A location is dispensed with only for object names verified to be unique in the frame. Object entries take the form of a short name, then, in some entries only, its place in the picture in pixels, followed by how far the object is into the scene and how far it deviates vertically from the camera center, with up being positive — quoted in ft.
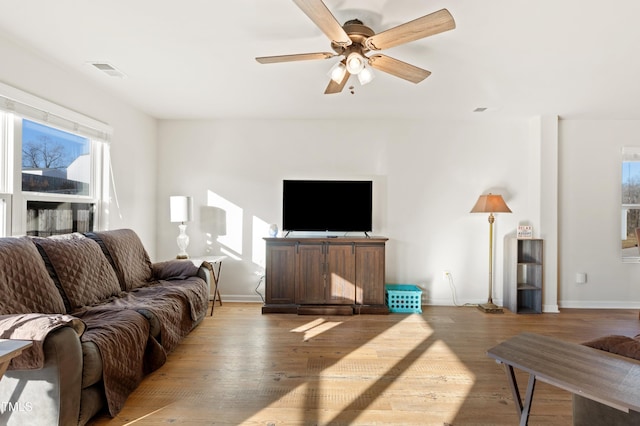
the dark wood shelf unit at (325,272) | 12.89 -2.38
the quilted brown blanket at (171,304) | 8.38 -2.57
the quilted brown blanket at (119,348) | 6.32 -2.86
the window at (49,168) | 8.11 +1.28
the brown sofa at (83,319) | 5.36 -2.41
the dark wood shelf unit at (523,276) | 13.24 -2.61
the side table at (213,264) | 12.13 -1.98
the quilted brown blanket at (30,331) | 5.16 -1.95
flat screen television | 13.84 +0.32
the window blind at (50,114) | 7.84 +2.73
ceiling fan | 5.52 +3.35
